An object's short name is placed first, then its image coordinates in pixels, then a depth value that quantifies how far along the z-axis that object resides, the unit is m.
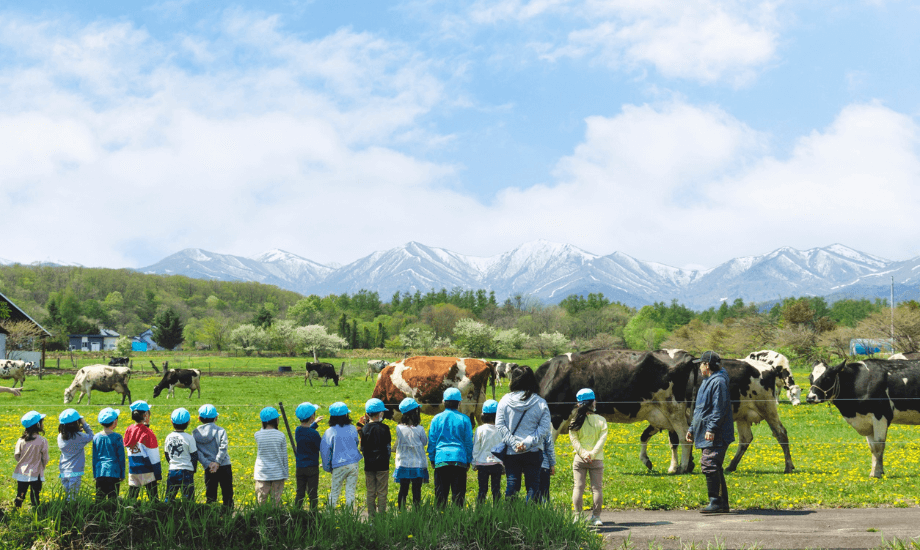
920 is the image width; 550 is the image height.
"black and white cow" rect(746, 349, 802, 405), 24.29
